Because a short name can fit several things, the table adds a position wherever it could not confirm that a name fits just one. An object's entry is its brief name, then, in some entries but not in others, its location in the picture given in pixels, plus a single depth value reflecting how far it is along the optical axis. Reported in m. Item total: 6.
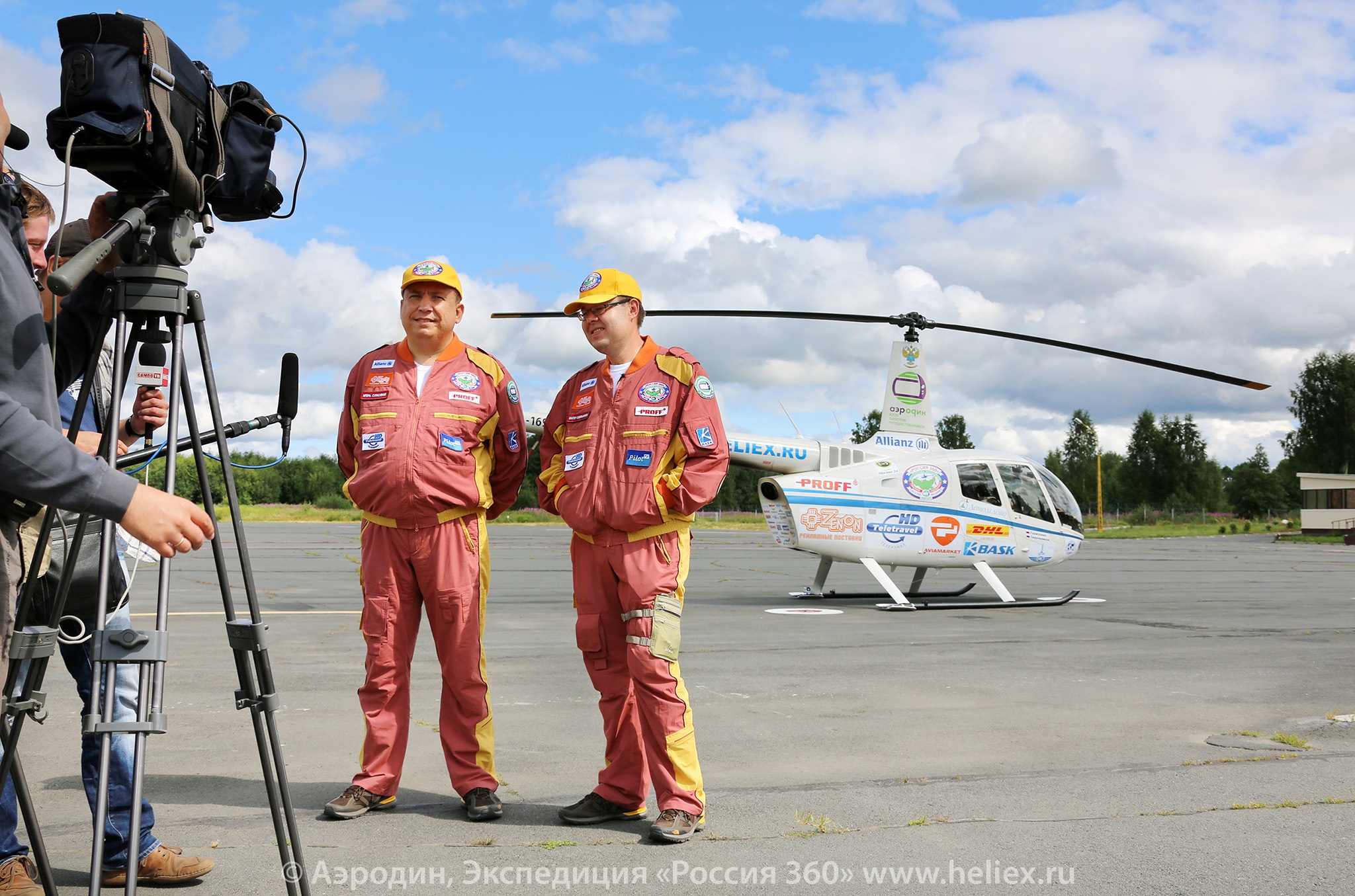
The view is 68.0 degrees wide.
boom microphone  3.18
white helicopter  12.72
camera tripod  2.08
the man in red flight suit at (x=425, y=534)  4.11
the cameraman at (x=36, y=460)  1.99
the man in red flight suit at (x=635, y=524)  3.95
